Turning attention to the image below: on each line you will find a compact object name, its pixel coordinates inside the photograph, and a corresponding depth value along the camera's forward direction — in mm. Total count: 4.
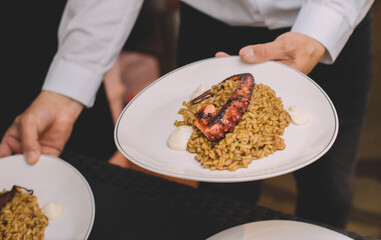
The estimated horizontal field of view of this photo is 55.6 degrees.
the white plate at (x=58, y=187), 1178
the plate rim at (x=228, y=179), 815
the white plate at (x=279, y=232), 1002
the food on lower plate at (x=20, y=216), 1152
